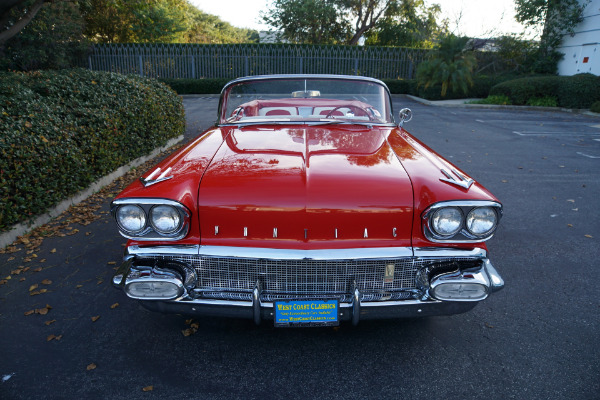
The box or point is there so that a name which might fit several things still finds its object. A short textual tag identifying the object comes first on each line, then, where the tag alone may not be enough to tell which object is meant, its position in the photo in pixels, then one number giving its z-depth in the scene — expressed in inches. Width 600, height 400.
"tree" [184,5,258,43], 1389.0
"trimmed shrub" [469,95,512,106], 619.5
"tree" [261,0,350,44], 891.4
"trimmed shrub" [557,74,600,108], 553.6
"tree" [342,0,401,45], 907.4
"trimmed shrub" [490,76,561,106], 604.4
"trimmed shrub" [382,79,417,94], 751.7
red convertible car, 83.2
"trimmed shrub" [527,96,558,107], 596.7
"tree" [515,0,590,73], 669.3
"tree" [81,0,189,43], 816.9
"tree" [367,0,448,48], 949.8
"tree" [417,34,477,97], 637.9
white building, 609.6
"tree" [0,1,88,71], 601.9
